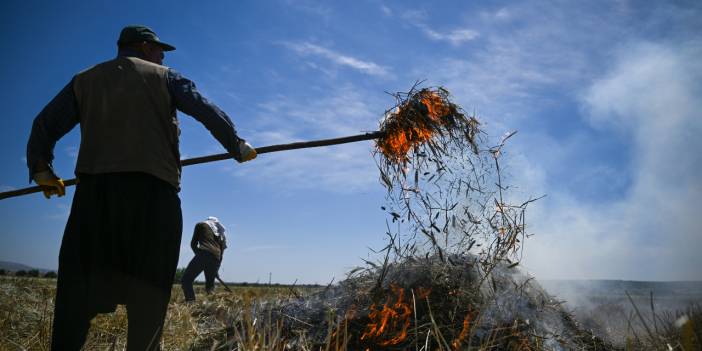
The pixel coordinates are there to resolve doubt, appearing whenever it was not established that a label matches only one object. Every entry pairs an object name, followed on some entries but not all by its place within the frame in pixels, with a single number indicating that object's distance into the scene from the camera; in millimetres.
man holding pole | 2852
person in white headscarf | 9353
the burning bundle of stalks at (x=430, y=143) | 4723
